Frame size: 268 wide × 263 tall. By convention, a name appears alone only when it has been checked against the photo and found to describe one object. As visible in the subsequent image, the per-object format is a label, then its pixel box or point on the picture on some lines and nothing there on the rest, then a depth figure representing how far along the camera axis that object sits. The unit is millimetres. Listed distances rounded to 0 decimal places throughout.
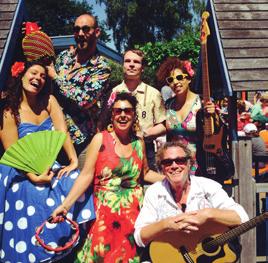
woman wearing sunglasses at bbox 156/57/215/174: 4145
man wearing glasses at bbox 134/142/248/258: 3248
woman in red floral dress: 3385
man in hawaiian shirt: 3840
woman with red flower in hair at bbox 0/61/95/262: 3453
